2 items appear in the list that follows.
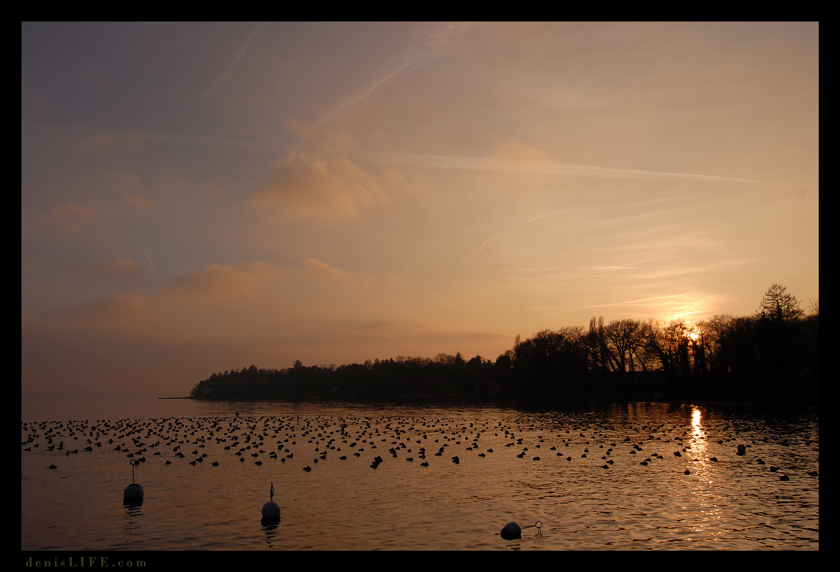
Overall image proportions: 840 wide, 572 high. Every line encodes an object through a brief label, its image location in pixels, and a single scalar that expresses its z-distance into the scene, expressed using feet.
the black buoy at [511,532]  73.44
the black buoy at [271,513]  85.46
